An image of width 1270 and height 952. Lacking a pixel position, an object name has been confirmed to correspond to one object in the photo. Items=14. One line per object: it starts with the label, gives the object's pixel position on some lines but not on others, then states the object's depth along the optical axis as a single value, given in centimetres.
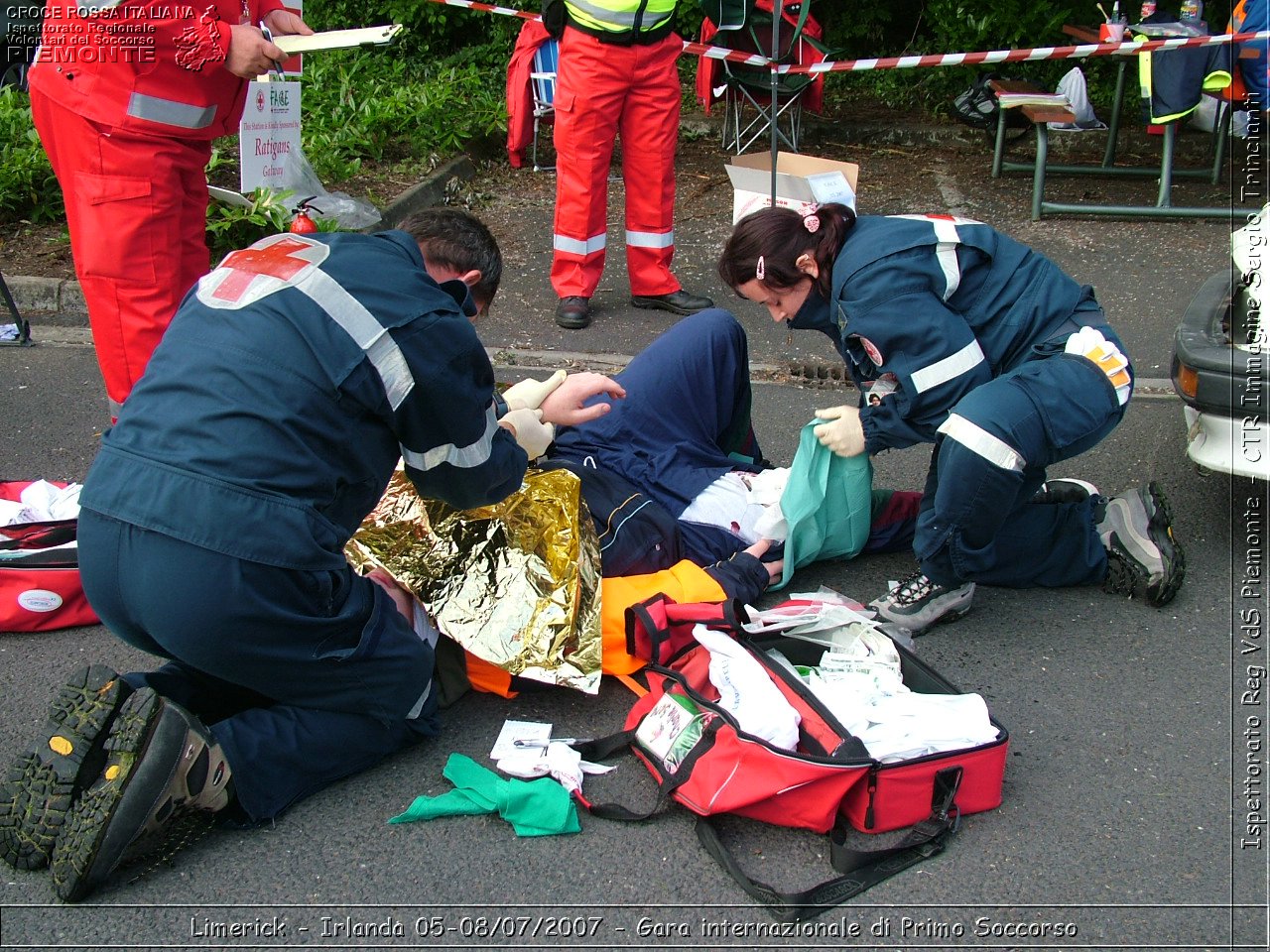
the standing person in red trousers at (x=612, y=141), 512
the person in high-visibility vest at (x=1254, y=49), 576
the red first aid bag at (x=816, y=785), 220
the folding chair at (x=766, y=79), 740
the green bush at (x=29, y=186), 593
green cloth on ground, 232
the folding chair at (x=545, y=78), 768
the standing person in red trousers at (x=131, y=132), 333
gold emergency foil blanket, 266
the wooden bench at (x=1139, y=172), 635
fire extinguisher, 460
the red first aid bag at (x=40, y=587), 288
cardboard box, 402
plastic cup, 674
